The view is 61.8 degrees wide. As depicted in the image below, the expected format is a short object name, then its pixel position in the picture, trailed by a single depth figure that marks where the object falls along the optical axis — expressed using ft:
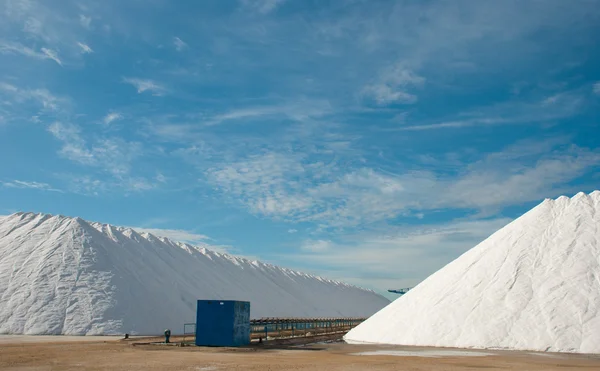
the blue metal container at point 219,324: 86.43
